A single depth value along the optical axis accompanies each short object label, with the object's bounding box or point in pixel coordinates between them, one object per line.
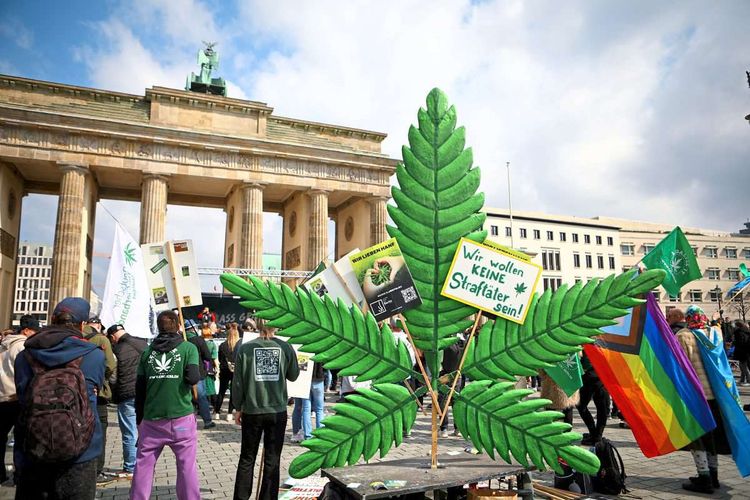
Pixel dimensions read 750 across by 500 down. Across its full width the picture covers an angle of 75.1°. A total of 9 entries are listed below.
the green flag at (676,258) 7.12
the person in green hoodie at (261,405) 4.55
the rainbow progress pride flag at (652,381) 4.61
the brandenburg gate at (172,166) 26.00
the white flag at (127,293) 7.12
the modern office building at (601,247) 56.69
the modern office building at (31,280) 111.06
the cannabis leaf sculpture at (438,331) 2.82
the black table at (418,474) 2.55
